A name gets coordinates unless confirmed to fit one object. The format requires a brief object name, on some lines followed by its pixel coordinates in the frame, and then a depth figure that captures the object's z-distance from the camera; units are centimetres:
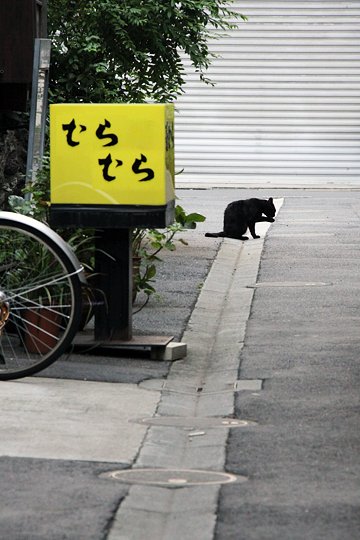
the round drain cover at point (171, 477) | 1030
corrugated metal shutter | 5456
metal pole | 2027
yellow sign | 1513
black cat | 3052
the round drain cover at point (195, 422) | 1251
